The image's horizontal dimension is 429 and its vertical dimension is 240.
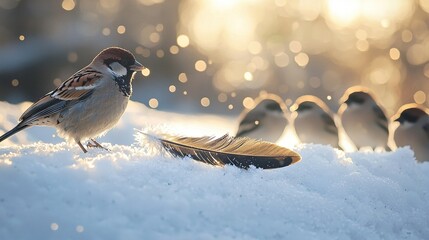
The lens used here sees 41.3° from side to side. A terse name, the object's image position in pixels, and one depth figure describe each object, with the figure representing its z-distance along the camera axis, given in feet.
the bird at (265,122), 14.93
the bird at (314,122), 14.48
